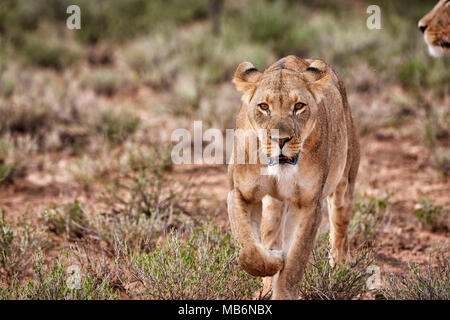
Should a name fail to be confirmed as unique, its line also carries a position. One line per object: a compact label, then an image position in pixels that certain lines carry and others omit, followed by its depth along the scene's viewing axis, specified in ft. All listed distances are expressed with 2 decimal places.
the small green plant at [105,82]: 66.18
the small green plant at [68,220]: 32.79
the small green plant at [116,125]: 50.24
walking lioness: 19.63
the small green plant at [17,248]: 27.55
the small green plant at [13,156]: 42.42
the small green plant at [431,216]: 35.63
